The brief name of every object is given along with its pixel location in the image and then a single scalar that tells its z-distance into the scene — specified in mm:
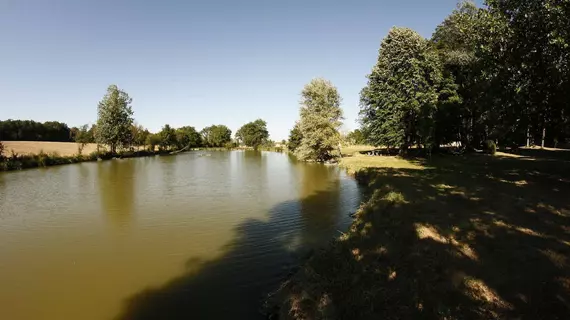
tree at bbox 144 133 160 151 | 102312
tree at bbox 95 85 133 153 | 73562
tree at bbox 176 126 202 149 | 133300
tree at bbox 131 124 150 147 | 91562
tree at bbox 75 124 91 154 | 93288
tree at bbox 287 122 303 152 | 80438
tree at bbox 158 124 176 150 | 113481
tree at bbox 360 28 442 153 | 41531
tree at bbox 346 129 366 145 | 128575
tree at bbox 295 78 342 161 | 53094
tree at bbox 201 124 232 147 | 176875
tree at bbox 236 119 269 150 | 164000
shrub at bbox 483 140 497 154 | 41344
